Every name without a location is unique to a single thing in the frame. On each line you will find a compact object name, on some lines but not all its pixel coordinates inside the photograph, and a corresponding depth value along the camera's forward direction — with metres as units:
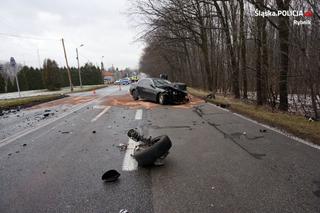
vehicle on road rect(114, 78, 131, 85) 63.56
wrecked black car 11.83
